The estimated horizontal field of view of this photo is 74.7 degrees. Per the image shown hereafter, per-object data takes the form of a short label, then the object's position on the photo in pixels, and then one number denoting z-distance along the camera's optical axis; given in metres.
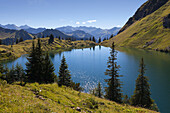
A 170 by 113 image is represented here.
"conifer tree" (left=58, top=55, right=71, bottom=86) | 43.08
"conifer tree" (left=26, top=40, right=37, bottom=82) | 32.09
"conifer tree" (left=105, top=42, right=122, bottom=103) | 33.88
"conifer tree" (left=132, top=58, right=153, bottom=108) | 35.59
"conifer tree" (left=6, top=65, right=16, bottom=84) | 62.24
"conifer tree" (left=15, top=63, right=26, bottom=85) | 62.55
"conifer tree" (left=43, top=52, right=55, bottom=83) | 36.06
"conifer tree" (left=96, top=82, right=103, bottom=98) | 49.03
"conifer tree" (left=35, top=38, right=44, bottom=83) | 32.60
